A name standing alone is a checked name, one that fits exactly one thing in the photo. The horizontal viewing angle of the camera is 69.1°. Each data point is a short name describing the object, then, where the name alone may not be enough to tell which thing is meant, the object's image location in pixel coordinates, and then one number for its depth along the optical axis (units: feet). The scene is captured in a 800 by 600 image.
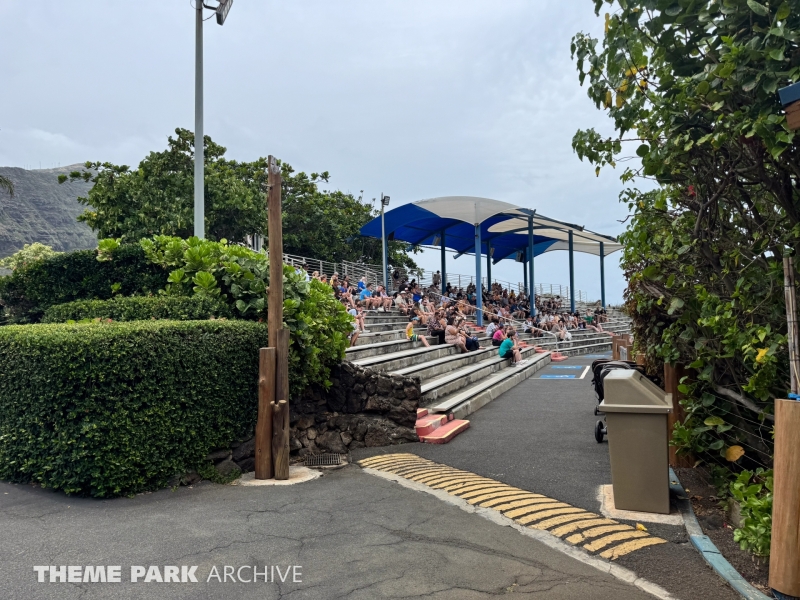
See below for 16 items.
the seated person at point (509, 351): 59.42
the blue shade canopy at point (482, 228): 77.66
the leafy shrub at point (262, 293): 24.80
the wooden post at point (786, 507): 10.84
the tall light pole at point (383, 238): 79.91
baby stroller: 27.27
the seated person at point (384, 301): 65.08
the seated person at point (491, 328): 69.72
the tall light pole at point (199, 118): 35.58
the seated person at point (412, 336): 48.98
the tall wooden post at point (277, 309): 22.18
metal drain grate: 24.26
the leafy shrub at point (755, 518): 12.35
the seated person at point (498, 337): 65.21
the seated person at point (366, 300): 63.62
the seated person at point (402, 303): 64.39
